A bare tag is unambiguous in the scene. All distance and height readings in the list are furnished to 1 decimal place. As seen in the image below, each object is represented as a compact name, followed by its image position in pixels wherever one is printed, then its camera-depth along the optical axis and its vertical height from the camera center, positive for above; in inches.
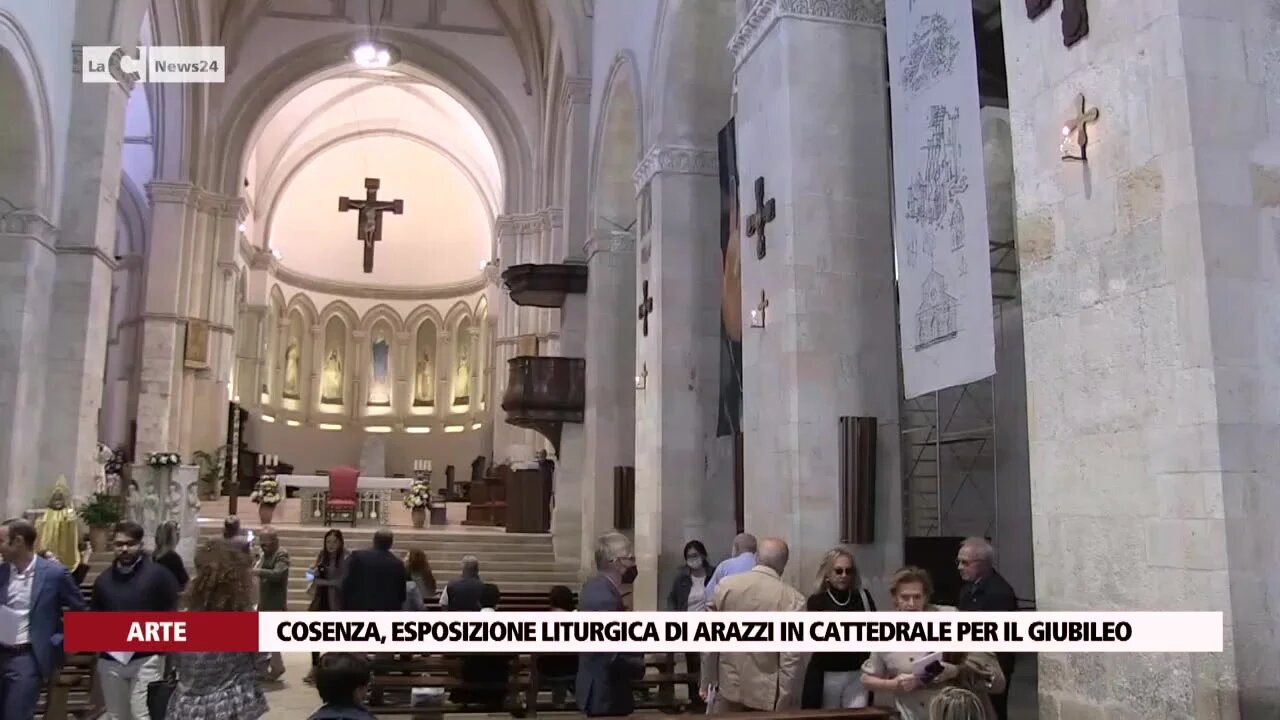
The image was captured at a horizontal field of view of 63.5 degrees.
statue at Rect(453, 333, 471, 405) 1173.7 +140.2
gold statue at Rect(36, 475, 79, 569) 423.2 -13.1
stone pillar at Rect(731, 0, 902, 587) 268.4 +57.2
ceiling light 868.0 +372.2
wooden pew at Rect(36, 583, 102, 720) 237.6 -46.2
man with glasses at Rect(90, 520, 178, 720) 175.6 -17.9
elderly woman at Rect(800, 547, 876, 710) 164.9 -26.1
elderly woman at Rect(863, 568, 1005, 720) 136.6 -24.0
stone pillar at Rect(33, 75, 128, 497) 492.4 +95.7
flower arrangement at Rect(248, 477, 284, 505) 629.0 +3.9
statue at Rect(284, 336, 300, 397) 1163.3 +145.6
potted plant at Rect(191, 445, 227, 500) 790.5 +18.7
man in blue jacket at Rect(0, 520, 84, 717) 175.2 -19.4
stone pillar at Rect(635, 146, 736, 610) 398.0 +46.6
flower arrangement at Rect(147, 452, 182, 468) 482.0 +17.9
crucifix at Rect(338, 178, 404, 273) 1042.7 +288.9
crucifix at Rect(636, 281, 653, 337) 429.8 +77.8
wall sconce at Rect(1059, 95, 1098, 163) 164.7 +57.5
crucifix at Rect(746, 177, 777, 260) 287.0 +77.9
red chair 650.8 +5.1
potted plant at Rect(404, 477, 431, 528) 665.6 -2.6
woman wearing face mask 283.3 -25.1
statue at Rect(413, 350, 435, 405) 1205.1 +132.7
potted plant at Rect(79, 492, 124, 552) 476.7 -9.0
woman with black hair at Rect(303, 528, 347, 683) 289.4 -21.2
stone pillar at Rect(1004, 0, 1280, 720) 139.3 +20.1
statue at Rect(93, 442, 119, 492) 573.0 +19.6
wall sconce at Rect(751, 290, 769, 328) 288.4 +51.3
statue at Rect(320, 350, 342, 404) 1194.6 +136.9
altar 668.1 +0.2
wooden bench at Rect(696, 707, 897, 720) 143.9 -30.7
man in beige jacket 168.7 -27.4
